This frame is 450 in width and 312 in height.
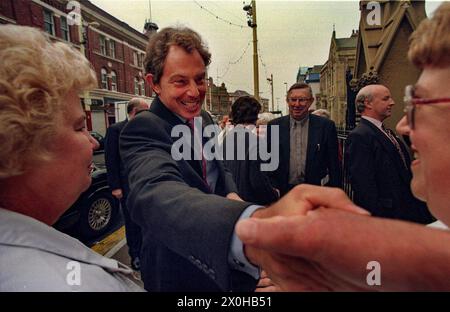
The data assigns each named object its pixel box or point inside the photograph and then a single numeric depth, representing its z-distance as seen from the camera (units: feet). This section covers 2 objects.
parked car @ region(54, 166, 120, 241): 14.31
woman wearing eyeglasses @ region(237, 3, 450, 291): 1.58
